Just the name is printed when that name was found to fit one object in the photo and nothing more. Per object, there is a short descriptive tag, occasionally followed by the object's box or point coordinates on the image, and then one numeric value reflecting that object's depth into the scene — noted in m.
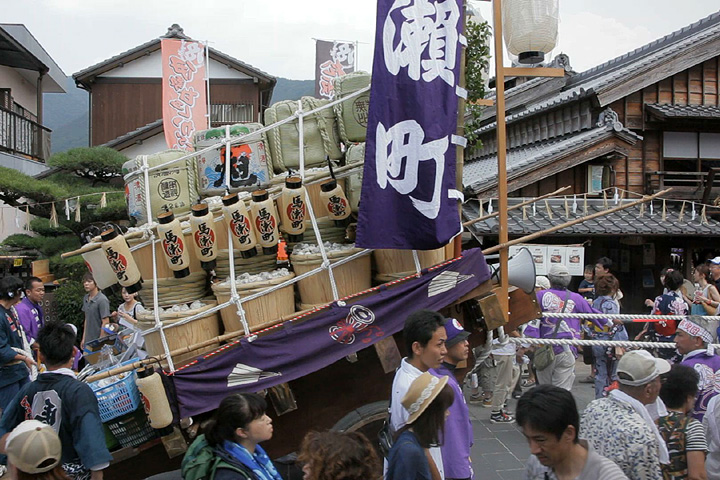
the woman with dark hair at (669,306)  7.93
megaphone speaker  5.73
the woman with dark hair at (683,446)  3.55
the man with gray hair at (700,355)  4.80
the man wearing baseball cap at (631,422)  3.11
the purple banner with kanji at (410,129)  4.97
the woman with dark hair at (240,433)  3.19
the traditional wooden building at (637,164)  12.44
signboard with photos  11.74
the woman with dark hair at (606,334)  8.48
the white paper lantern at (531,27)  5.86
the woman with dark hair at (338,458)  2.65
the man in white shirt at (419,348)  3.71
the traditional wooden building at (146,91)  21.56
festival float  4.68
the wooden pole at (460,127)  5.23
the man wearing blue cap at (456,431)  3.79
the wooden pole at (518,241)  5.46
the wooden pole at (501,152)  5.52
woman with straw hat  2.98
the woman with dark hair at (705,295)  8.59
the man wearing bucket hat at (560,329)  8.04
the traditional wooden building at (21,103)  16.27
